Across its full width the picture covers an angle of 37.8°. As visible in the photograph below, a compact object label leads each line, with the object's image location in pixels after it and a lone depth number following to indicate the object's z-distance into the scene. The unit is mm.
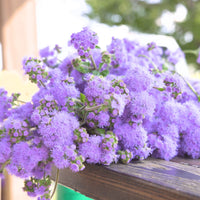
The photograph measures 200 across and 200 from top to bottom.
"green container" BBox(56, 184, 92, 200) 706
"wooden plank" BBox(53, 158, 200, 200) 487
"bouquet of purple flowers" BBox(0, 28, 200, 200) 561
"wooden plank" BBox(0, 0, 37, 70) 2010
